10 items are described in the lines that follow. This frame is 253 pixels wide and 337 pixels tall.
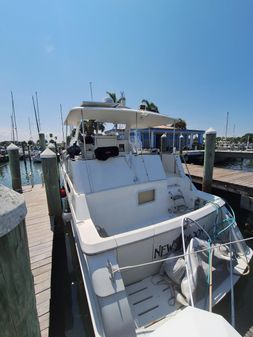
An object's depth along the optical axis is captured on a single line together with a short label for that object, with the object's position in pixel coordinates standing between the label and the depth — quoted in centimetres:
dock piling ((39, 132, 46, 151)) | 1411
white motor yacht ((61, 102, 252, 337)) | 220
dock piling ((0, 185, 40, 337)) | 68
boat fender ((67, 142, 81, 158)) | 450
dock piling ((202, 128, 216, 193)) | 655
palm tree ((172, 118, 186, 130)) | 2447
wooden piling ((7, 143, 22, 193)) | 682
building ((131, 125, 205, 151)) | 1934
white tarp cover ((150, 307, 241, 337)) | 115
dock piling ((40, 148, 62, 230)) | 475
